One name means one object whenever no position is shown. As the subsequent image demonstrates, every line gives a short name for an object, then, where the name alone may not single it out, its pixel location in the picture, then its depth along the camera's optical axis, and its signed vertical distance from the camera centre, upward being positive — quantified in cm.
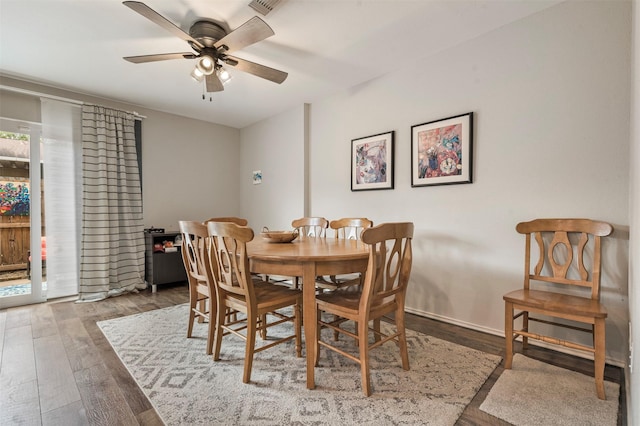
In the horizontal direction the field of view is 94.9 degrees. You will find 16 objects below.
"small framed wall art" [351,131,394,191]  311 +50
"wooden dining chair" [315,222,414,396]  157 -57
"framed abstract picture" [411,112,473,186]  253 +51
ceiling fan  194 +119
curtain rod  313 +128
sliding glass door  320 -7
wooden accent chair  161 -51
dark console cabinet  384 -74
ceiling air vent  196 +138
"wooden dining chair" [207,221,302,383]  170 -56
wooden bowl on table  229 -23
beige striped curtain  347 +1
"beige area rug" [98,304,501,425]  145 -103
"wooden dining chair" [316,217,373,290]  237 -28
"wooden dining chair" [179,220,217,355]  203 -46
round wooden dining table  166 -34
